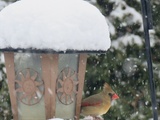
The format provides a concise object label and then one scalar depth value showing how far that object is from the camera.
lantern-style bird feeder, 4.93
